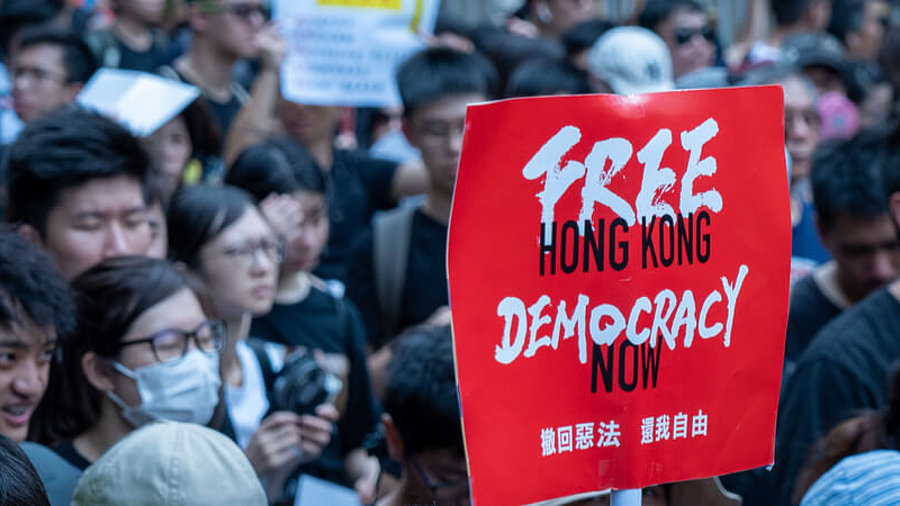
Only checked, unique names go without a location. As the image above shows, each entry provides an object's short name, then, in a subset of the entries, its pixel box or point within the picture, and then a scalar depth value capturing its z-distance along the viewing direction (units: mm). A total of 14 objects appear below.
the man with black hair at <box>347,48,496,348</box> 4266
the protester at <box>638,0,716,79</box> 7008
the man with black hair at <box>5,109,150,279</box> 3453
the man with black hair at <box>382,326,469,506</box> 2791
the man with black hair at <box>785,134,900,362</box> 3822
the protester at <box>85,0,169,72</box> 6391
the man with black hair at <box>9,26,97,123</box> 5332
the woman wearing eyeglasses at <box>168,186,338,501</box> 3527
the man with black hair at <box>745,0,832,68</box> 8172
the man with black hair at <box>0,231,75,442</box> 2627
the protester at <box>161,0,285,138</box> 5535
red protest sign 1978
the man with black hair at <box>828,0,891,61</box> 9531
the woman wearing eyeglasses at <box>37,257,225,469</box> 2949
